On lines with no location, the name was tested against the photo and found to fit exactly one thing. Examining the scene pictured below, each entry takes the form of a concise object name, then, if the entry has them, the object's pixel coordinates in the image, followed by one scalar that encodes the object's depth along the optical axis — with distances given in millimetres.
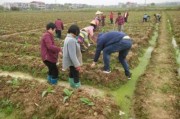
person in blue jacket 5395
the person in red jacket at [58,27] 11867
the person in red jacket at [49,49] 4832
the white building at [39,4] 151500
